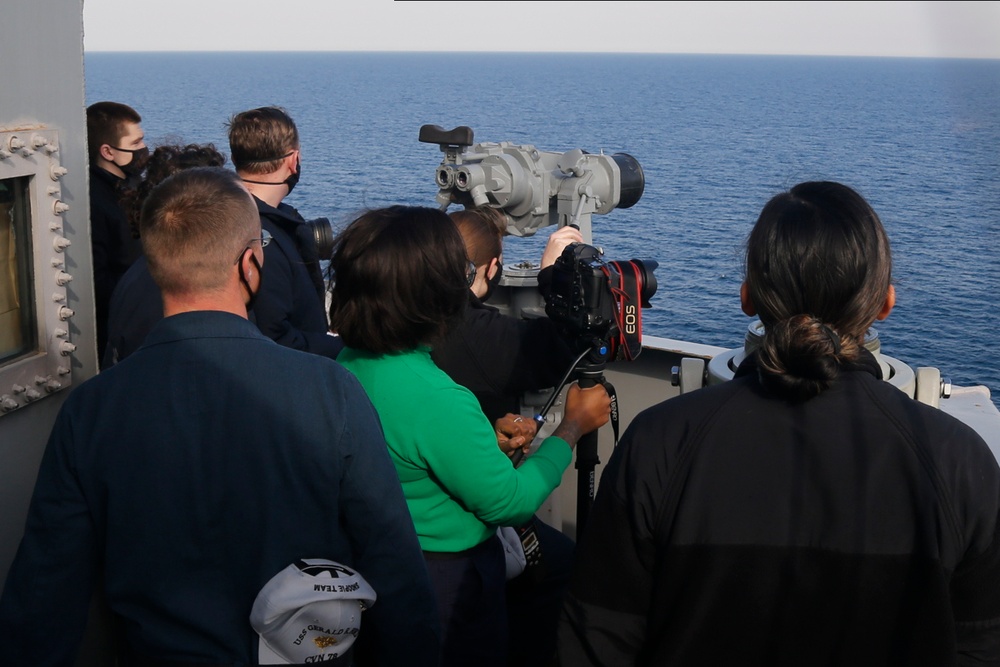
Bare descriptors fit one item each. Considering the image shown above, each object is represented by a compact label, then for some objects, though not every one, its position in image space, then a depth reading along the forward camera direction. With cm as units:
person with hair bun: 127
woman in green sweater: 183
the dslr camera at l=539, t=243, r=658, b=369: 230
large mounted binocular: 350
